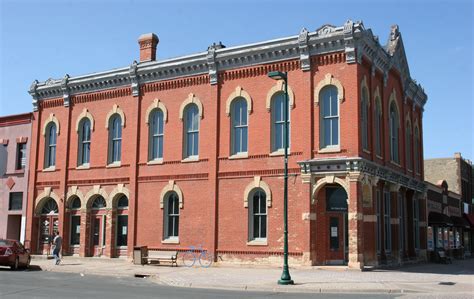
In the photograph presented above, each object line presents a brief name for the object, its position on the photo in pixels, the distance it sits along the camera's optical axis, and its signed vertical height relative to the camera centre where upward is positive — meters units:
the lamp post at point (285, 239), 18.88 -0.44
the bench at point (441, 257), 34.12 -1.78
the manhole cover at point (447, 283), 19.36 -1.94
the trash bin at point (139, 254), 28.16 -1.49
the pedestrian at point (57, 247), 28.43 -1.21
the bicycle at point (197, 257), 27.77 -1.58
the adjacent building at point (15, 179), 35.50 +2.90
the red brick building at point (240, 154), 25.33 +3.82
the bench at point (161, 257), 27.50 -1.59
